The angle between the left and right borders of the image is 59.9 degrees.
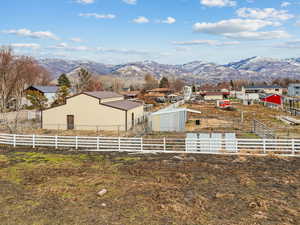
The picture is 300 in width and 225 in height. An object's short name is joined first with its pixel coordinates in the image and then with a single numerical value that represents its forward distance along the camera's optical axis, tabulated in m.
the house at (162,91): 108.75
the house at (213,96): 93.72
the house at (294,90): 105.31
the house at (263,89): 121.94
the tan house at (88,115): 29.59
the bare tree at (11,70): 37.31
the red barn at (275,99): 60.78
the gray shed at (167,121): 30.22
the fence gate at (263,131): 23.05
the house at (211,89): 131.50
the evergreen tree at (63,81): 79.42
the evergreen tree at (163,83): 133.38
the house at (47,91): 57.32
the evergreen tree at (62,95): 48.28
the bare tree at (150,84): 138.45
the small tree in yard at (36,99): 49.06
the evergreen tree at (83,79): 80.88
